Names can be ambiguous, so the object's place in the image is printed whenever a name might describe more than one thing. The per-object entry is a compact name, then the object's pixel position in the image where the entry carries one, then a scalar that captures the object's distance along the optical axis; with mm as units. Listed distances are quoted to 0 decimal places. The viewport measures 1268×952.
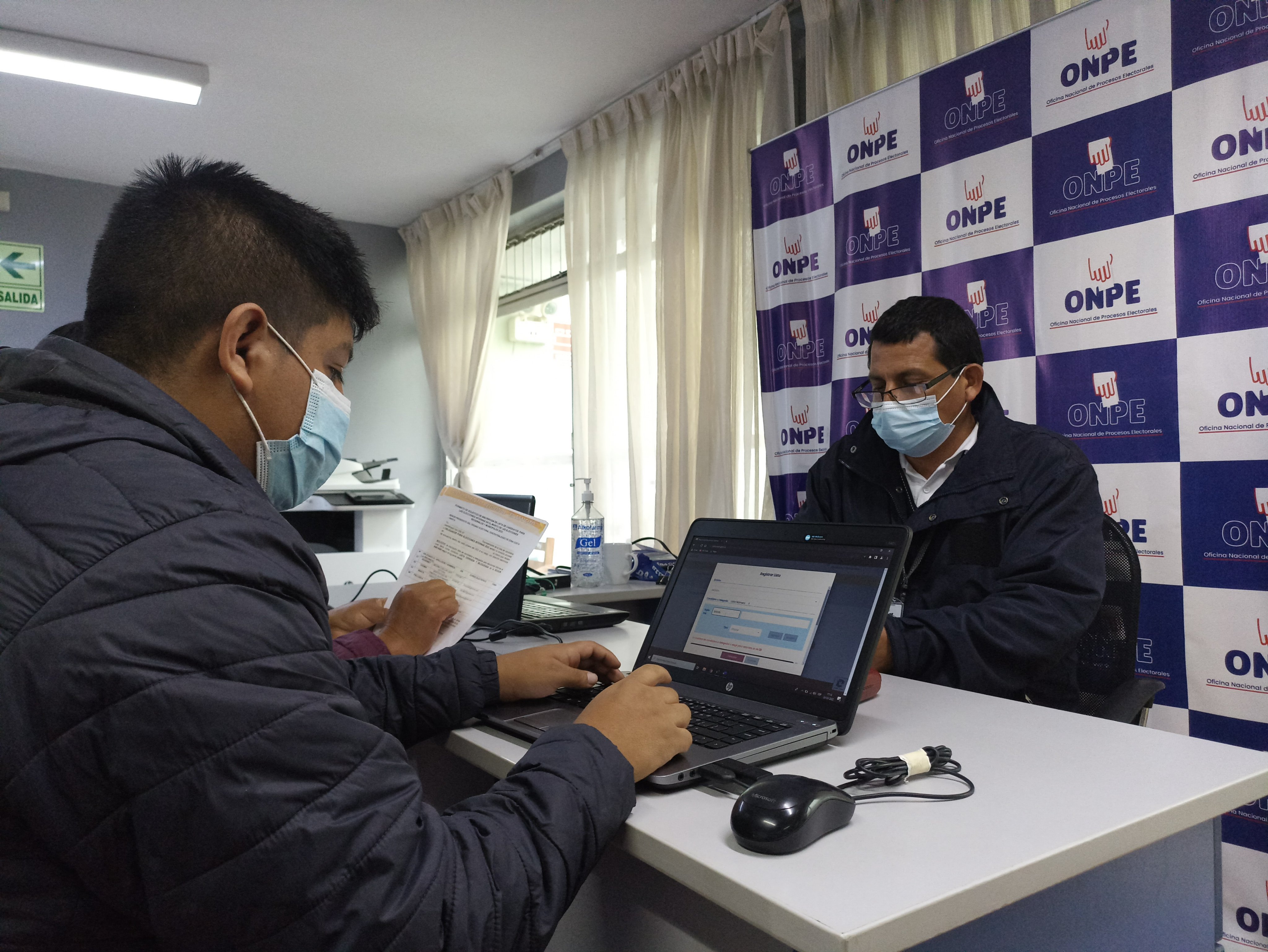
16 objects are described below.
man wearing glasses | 1537
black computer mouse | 673
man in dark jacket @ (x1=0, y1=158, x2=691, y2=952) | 557
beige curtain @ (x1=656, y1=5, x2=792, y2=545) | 3449
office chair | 1579
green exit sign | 5051
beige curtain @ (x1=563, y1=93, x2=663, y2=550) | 4086
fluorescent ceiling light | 3451
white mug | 2805
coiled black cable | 817
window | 5332
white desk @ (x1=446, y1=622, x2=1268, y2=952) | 613
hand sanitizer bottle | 2725
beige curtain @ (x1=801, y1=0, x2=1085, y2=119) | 2658
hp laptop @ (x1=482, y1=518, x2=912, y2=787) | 963
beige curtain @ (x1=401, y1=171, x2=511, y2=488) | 5332
